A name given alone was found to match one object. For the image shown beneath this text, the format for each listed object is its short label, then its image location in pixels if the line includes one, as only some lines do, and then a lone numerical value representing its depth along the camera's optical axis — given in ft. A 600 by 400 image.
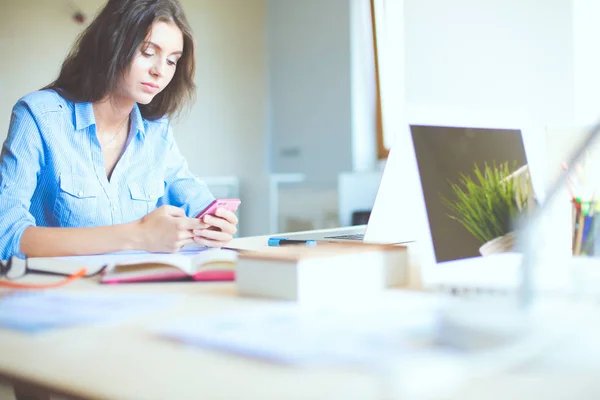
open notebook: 2.81
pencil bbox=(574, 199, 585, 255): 3.17
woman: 3.97
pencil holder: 3.11
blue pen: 3.87
